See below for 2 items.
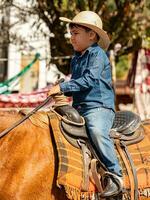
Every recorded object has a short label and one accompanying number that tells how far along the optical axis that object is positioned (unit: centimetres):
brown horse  562
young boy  595
